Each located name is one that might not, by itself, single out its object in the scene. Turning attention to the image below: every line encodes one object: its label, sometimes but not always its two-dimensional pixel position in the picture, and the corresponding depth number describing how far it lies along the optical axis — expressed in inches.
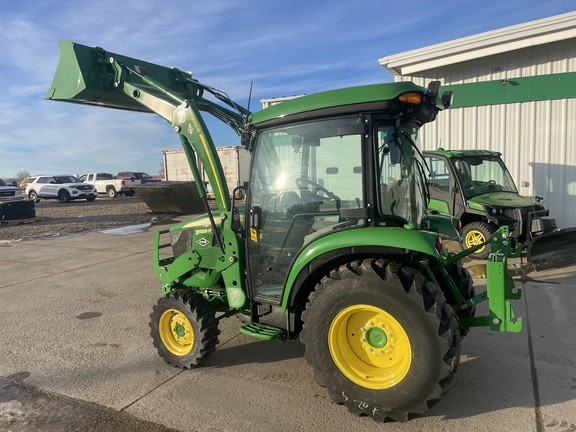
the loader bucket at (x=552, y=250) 144.6
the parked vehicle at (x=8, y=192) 836.0
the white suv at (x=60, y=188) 971.5
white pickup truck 1083.3
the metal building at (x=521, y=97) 380.8
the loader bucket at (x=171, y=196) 617.9
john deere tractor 108.2
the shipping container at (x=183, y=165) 893.8
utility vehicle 295.6
